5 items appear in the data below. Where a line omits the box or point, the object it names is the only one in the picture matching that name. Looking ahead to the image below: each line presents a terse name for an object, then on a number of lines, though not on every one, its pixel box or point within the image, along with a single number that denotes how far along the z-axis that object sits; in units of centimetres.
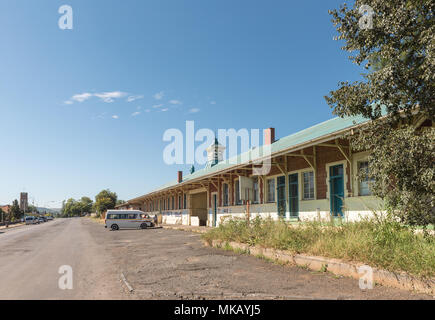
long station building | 1260
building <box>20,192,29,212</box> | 12231
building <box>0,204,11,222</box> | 9400
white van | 3159
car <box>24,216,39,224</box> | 7025
